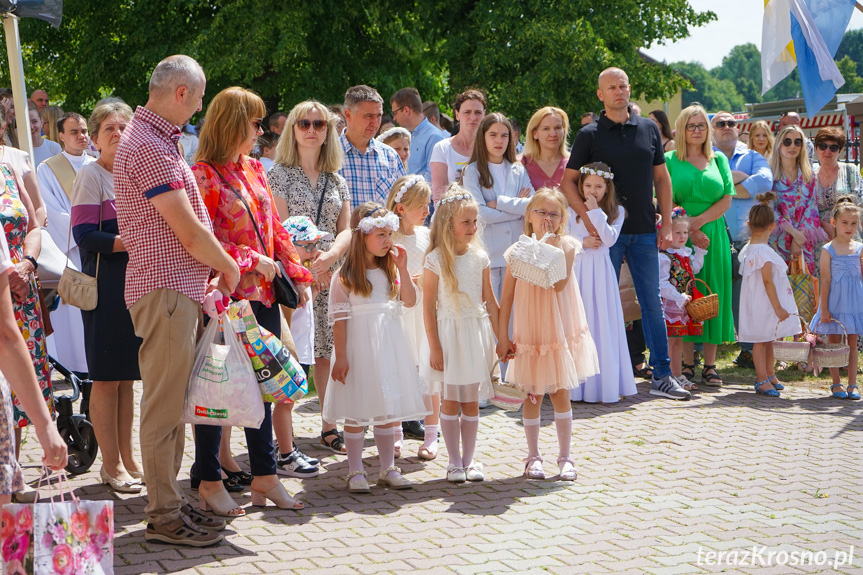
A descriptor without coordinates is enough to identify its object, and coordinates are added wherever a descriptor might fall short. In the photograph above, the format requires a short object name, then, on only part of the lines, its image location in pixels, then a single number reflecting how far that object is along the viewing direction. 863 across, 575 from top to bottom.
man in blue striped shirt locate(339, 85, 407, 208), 6.74
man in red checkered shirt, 4.26
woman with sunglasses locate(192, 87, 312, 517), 4.77
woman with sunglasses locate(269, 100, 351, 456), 6.05
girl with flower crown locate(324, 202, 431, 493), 5.45
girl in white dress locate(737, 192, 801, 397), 8.39
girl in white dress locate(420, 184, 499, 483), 5.72
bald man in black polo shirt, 8.06
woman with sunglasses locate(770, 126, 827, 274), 9.71
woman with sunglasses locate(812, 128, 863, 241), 9.87
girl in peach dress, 5.87
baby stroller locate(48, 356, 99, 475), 5.79
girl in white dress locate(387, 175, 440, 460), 6.18
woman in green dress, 8.70
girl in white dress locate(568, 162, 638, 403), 7.78
